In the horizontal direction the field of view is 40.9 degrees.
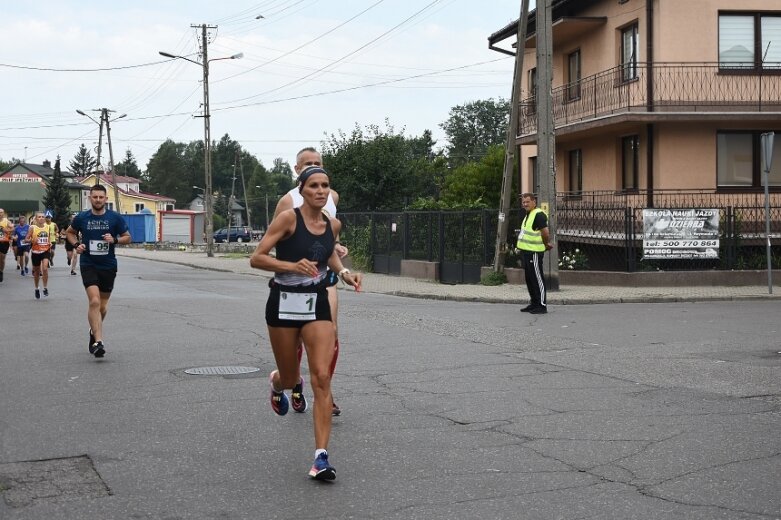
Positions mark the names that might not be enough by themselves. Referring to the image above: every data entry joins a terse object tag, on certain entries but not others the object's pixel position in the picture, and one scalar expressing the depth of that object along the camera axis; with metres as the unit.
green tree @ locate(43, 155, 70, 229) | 105.56
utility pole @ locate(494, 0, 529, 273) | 21.73
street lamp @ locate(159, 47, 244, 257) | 47.94
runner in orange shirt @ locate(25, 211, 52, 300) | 19.90
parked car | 94.18
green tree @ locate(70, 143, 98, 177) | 186.75
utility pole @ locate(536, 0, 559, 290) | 19.88
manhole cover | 9.55
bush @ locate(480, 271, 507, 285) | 22.88
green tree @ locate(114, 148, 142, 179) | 195.88
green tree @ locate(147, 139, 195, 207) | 171.38
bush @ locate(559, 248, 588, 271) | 22.55
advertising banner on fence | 21.80
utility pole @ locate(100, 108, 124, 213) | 73.52
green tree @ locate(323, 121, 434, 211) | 38.75
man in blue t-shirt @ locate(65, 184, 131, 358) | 10.90
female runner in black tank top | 5.90
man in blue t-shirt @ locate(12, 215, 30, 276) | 26.91
